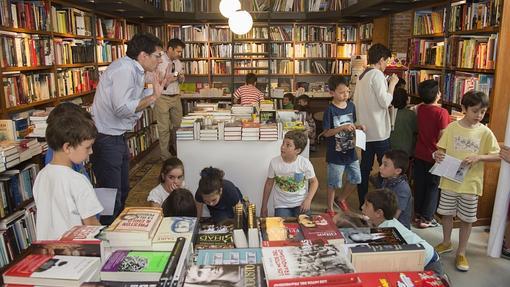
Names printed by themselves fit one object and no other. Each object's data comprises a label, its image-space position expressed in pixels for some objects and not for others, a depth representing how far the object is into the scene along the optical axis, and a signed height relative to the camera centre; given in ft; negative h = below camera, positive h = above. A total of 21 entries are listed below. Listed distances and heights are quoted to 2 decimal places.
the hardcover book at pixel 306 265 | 3.64 -1.93
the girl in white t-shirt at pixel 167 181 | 9.72 -2.76
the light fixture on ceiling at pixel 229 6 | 17.22 +2.75
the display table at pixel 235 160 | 12.93 -2.93
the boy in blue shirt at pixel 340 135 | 12.51 -2.08
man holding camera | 18.50 -1.85
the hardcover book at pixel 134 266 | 3.89 -1.94
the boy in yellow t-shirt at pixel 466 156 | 9.74 -2.19
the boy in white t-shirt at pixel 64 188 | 5.64 -1.67
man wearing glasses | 9.49 -0.78
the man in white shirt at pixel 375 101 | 12.82 -1.07
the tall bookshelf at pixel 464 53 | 11.84 +0.53
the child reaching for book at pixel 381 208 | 6.83 -2.41
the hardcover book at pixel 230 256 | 4.30 -2.07
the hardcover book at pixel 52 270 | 3.56 -1.82
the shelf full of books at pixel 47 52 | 11.84 +0.70
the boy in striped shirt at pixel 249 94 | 19.83 -1.24
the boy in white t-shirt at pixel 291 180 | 10.44 -2.91
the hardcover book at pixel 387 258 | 4.04 -1.93
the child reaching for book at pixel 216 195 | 9.15 -3.02
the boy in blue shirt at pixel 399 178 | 8.96 -2.60
